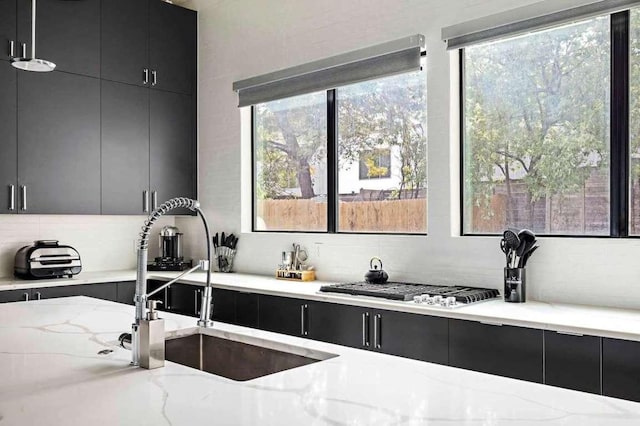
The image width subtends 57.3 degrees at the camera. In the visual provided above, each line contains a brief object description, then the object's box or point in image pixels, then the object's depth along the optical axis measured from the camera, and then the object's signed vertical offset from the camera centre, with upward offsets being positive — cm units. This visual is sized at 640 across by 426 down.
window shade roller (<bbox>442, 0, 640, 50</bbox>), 281 +101
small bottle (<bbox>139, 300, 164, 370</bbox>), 162 -36
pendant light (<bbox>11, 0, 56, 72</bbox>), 274 +70
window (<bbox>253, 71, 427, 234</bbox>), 371 +38
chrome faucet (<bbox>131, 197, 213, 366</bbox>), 164 -20
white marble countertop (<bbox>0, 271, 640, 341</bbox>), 230 -45
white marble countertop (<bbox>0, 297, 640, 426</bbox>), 122 -43
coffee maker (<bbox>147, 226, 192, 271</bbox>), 477 -32
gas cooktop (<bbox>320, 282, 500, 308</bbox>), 285 -42
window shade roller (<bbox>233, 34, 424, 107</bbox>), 355 +96
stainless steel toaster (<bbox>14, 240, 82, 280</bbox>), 397 -34
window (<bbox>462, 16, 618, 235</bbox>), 295 +44
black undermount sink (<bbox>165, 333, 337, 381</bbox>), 188 -49
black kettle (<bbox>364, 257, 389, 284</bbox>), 348 -38
